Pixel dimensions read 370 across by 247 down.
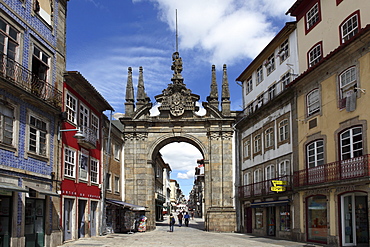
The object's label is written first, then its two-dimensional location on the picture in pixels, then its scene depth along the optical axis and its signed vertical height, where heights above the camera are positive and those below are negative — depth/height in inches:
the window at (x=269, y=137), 1033.5 +97.6
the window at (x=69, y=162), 778.2 +31.0
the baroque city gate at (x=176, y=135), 1352.1 +138.6
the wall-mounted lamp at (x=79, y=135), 656.4 +66.2
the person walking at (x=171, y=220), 1254.7 -123.5
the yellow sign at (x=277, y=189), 879.1 -23.8
